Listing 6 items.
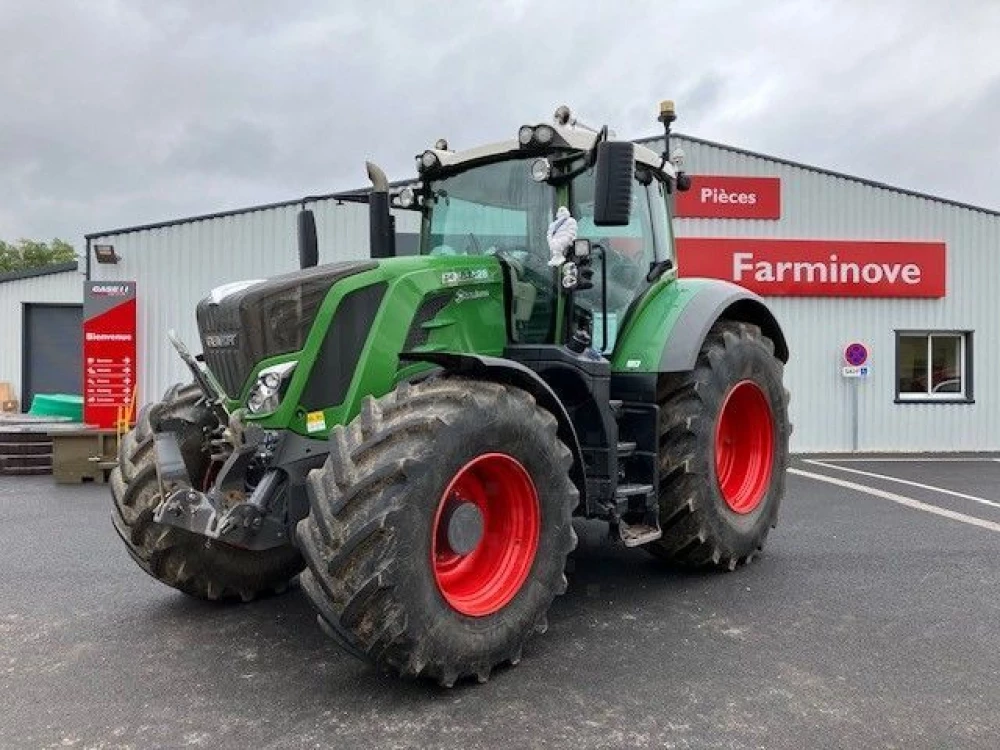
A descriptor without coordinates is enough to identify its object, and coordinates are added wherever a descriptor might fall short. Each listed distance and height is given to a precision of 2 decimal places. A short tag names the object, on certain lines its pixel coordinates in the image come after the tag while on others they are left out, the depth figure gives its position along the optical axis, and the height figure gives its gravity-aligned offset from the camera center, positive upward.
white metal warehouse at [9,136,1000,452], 14.40 +1.76
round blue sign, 14.22 +0.47
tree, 53.59 +8.21
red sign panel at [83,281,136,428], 12.40 +0.50
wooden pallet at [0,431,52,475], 10.48 -0.99
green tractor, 3.05 -0.17
